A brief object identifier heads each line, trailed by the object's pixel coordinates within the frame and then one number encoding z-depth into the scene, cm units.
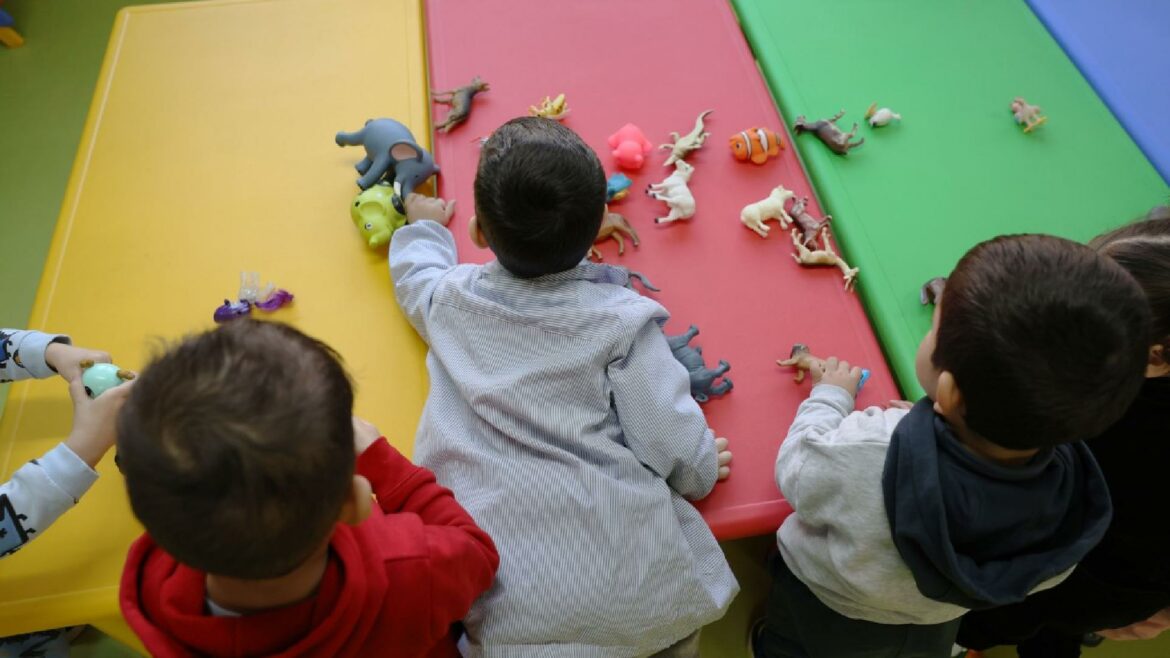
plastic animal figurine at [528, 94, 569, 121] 140
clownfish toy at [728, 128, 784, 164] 135
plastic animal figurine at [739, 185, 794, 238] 129
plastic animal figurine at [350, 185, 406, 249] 122
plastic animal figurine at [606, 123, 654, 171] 133
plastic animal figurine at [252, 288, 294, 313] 117
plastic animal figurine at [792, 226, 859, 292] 125
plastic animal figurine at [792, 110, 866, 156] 139
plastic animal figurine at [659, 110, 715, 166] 136
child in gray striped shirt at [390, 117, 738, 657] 88
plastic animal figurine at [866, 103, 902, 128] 145
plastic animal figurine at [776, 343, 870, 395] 114
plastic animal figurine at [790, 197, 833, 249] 128
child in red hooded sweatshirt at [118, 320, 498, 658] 54
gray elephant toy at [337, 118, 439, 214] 126
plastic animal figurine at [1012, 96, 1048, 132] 145
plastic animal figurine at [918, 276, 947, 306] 121
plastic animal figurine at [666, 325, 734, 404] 109
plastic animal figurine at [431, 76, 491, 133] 139
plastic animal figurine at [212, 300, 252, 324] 115
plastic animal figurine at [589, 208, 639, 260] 125
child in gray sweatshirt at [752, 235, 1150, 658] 72
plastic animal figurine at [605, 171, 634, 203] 130
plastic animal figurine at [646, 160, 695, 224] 128
